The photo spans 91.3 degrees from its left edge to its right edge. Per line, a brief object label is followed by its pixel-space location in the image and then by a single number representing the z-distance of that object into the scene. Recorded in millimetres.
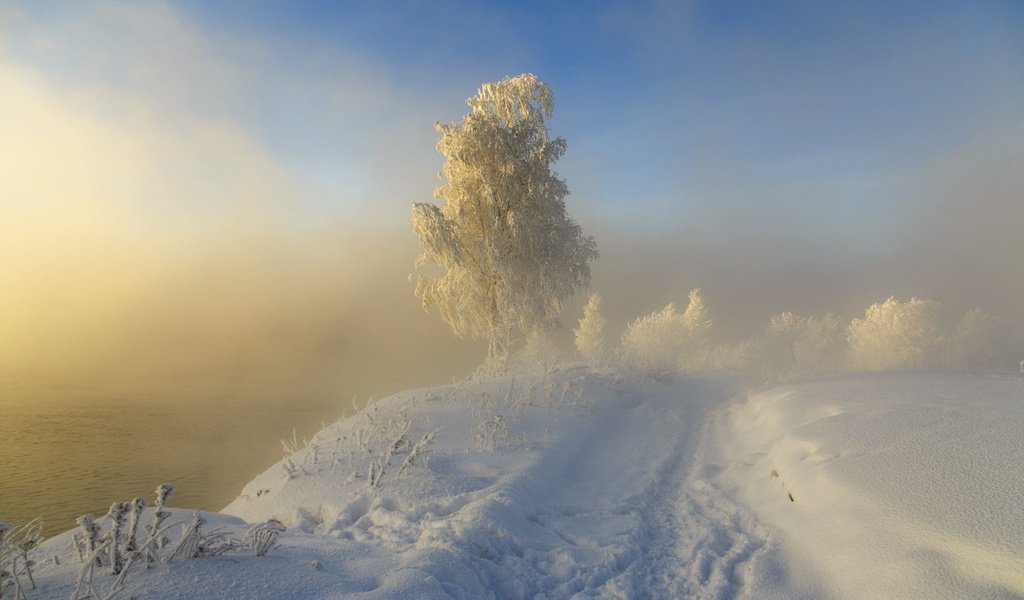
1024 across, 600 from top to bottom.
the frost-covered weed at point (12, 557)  2396
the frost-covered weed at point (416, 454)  5625
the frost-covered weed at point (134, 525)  2832
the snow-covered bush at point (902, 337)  22031
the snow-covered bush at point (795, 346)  24625
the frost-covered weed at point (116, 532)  2752
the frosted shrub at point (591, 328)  32228
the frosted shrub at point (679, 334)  27141
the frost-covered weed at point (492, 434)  7199
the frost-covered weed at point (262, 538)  3357
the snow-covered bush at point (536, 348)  17612
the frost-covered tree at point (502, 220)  15586
